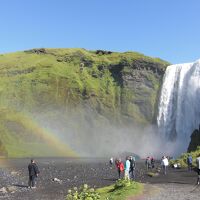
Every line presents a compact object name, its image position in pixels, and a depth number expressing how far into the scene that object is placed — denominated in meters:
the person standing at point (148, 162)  35.49
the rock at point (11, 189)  19.14
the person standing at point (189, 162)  29.89
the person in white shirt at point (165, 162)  27.88
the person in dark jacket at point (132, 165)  22.87
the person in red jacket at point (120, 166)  23.12
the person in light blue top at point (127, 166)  20.07
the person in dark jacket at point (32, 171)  20.05
